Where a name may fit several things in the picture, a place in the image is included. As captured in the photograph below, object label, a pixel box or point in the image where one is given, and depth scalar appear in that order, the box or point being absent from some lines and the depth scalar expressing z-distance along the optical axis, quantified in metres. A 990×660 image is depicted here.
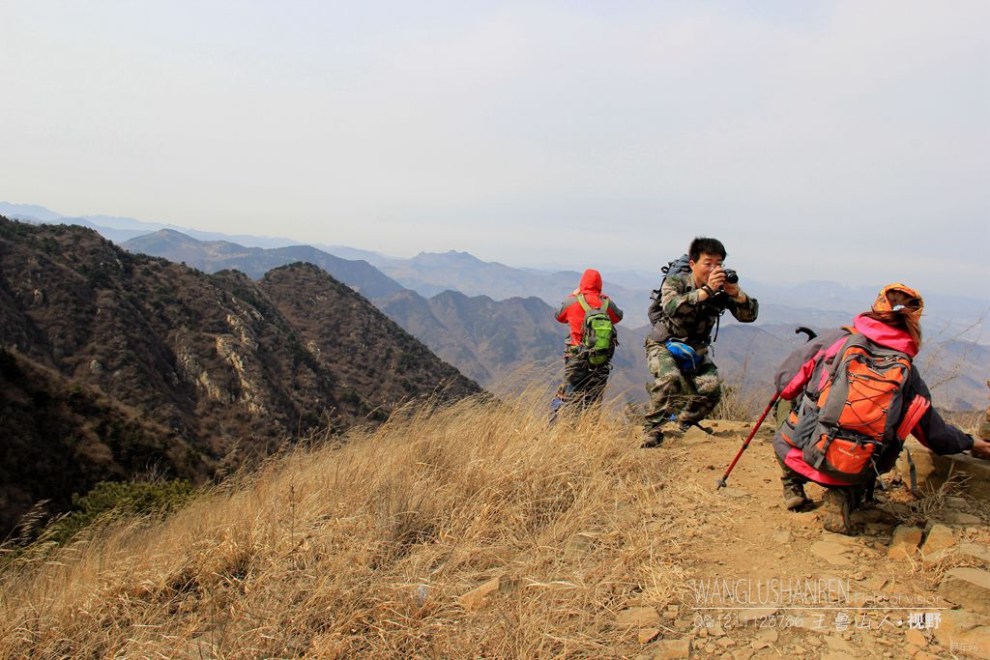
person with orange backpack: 2.57
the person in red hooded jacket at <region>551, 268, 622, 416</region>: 5.24
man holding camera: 4.29
